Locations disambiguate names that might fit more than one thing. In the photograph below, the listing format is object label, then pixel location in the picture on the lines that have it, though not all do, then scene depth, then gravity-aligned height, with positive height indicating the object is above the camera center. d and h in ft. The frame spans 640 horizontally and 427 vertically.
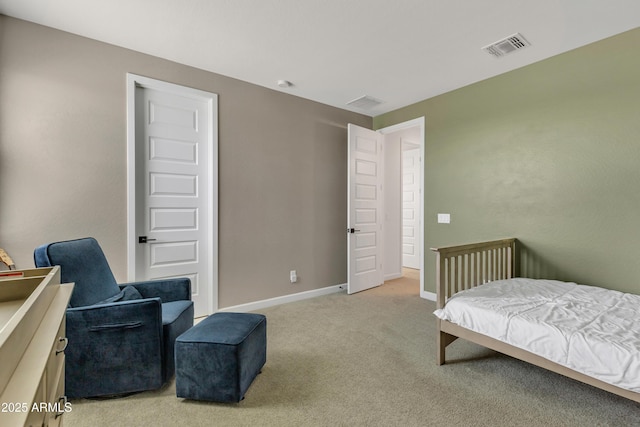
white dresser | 1.73 -1.08
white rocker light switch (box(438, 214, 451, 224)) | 12.25 -0.28
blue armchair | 5.80 -2.59
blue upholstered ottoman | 5.71 -3.02
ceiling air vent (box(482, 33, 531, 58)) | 8.27 +4.90
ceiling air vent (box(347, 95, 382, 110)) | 12.82 +4.96
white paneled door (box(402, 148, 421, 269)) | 19.67 +0.18
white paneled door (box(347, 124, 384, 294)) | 13.28 +0.08
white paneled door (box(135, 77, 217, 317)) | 9.41 +0.69
